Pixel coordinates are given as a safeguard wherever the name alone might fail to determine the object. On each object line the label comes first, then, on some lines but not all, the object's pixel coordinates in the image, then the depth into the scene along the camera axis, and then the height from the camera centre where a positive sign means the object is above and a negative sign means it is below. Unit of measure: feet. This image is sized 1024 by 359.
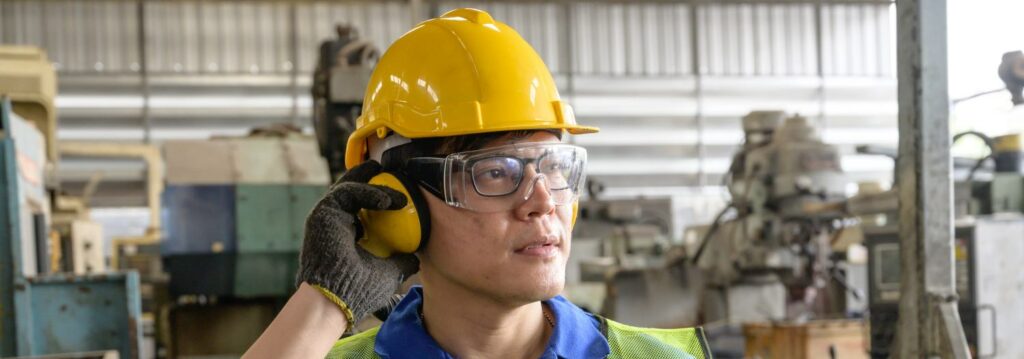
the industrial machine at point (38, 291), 10.43 -1.47
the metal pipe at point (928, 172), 8.27 -0.30
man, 4.31 -0.31
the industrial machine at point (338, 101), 13.56 +0.93
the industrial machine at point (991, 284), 11.00 -1.82
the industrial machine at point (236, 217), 16.61 -0.97
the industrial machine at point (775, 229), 17.19 -1.71
